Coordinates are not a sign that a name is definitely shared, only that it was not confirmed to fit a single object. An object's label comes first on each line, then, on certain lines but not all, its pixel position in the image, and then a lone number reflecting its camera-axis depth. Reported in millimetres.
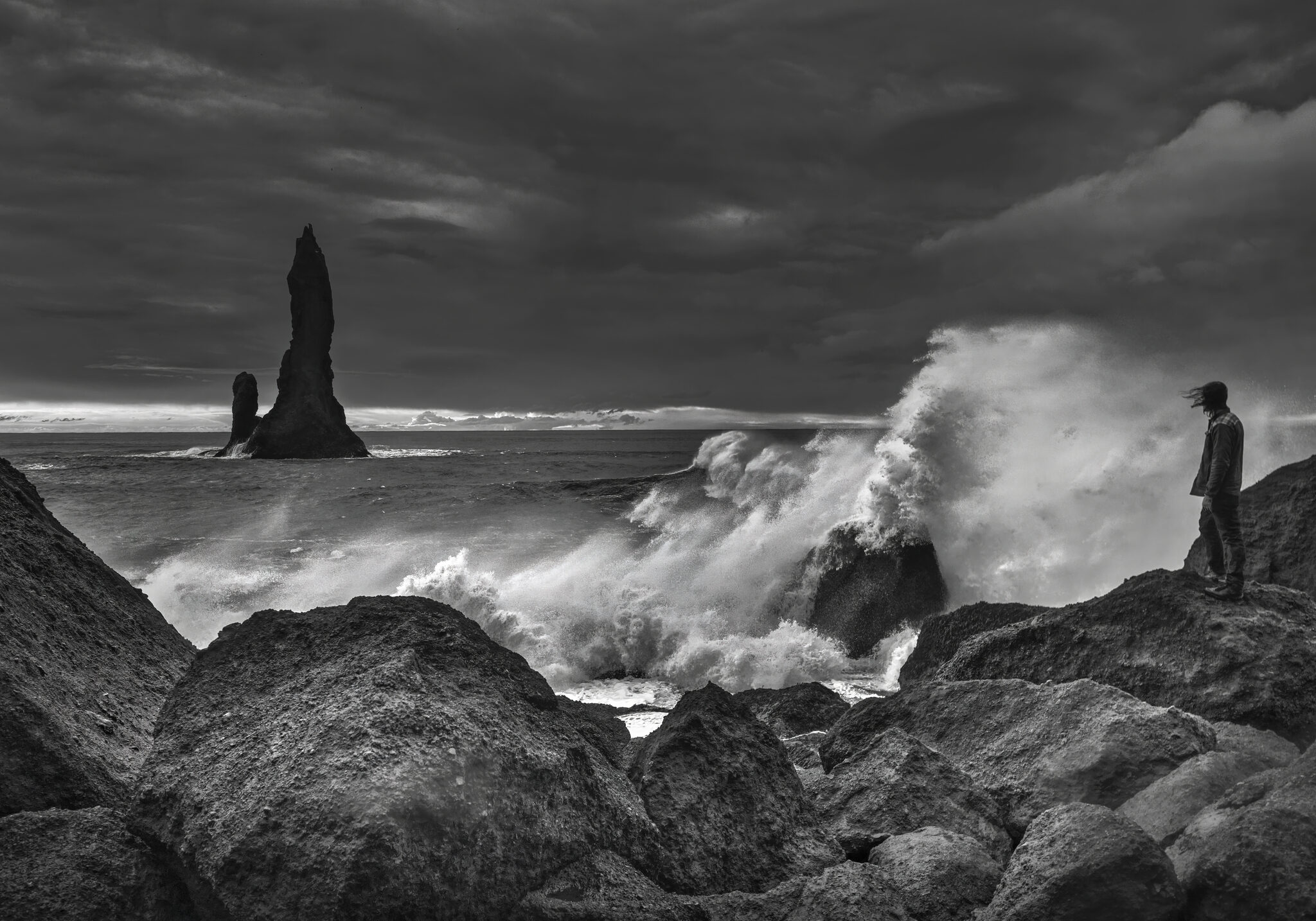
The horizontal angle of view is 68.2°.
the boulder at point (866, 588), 12180
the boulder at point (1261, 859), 2850
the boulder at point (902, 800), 3928
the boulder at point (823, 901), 3053
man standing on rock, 6770
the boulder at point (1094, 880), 2912
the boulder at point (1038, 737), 4227
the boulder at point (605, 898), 2777
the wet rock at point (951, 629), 7145
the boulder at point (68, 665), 3312
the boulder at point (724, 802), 3434
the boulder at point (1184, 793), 3596
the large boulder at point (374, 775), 2572
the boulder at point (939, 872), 3246
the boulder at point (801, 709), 6660
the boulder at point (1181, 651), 5371
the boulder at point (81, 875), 2822
